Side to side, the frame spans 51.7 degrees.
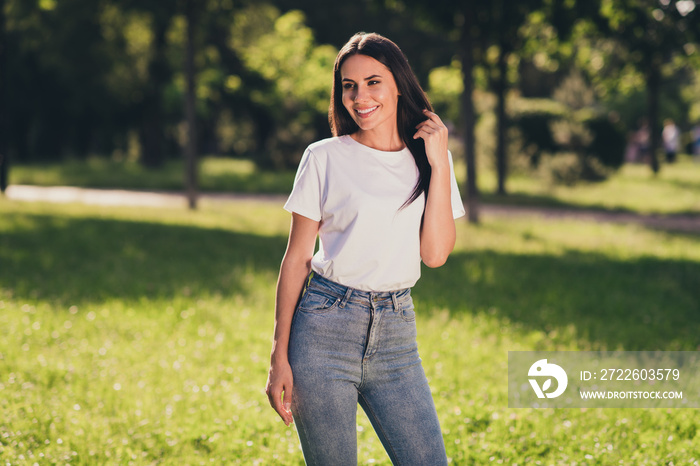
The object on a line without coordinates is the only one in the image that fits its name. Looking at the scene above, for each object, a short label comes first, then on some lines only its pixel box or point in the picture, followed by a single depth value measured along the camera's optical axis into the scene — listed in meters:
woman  2.46
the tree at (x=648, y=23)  11.76
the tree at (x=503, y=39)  13.64
